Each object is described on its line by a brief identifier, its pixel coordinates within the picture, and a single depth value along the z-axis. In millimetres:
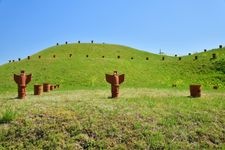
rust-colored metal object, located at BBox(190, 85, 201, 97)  11093
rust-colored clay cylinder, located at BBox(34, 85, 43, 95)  12331
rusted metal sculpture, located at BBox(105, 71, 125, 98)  10435
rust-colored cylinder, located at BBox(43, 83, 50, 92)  13852
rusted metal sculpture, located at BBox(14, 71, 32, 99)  10850
